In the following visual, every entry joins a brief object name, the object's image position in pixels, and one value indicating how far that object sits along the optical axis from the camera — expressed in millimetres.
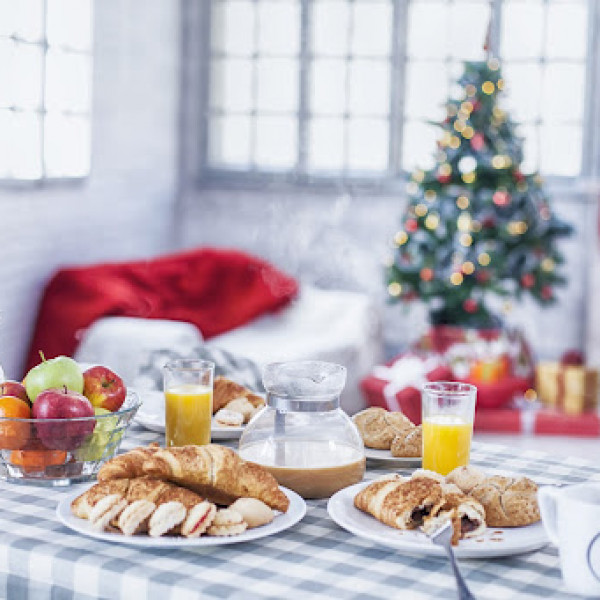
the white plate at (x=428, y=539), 1409
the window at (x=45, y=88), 3794
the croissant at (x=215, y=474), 1477
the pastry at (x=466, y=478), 1525
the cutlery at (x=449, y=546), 1301
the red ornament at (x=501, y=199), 5453
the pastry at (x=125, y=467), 1494
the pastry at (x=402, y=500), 1458
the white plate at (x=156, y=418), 1889
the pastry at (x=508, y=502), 1491
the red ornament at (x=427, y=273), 5520
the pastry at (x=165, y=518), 1422
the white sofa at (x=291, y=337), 3673
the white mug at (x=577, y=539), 1327
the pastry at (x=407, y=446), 1783
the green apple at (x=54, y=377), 1687
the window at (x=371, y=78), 6203
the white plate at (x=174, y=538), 1409
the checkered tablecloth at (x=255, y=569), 1345
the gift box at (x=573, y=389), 5516
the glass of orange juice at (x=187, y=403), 1788
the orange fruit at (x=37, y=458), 1650
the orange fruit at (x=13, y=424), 1614
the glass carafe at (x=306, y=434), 1613
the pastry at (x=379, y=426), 1813
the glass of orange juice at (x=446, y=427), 1661
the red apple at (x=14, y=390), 1669
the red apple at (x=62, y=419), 1615
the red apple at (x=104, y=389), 1721
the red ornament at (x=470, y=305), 5520
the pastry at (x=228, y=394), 2000
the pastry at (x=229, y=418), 1921
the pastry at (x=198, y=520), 1423
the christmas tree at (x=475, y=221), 5477
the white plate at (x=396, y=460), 1770
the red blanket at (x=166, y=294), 3909
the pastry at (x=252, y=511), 1462
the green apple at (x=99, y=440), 1640
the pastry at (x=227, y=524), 1438
